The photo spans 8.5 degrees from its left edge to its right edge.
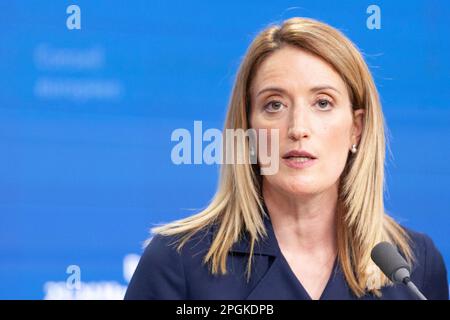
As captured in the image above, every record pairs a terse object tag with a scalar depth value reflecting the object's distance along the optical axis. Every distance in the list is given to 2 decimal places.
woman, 3.68
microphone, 3.47
